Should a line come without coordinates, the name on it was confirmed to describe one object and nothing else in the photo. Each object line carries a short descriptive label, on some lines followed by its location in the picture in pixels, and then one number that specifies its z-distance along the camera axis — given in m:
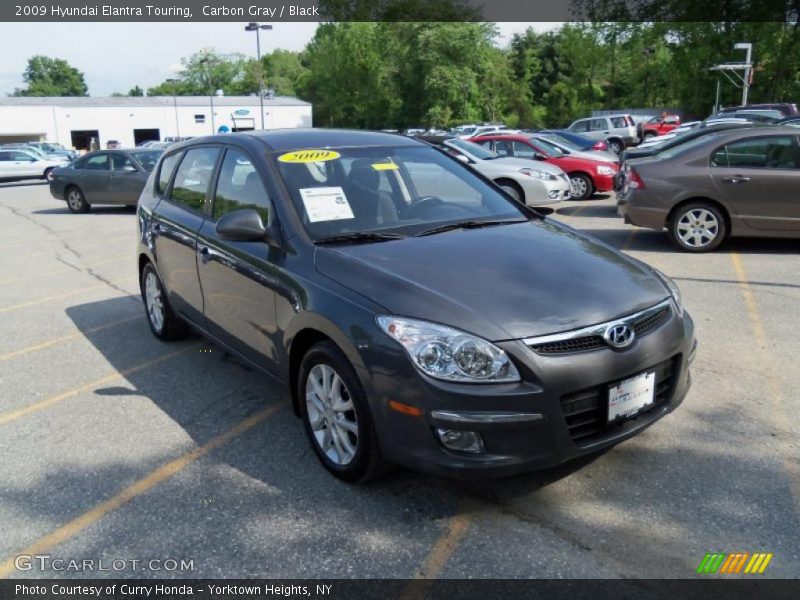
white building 61.00
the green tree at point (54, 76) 127.75
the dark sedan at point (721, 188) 8.27
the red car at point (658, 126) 37.33
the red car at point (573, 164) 14.30
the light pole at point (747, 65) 34.12
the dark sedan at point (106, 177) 16.14
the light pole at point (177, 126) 66.94
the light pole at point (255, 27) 37.47
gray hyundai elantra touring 2.87
